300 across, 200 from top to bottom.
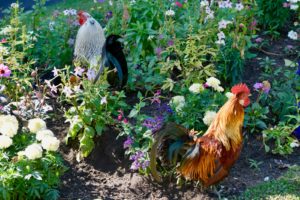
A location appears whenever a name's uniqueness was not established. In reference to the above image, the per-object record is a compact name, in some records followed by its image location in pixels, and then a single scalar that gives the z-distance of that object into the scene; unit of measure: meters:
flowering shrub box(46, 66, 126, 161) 5.36
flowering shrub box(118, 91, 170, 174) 5.14
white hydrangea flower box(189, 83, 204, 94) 5.53
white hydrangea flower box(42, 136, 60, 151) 4.73
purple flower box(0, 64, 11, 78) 5.38
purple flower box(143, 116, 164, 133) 5.25
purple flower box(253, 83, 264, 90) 5.80
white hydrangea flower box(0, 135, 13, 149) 4.73
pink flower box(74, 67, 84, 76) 5.39
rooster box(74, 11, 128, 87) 5.75
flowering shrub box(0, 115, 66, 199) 4.62
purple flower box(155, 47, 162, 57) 6.27
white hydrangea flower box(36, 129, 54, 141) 4.82
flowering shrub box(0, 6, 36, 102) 5.64
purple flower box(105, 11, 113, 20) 7.38
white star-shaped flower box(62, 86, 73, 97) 5.29
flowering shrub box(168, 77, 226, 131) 5.45
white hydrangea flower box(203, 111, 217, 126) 5.20
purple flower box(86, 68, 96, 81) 5.57
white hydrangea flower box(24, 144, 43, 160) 4.62
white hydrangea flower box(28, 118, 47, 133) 4.92
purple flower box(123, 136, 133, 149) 5.21
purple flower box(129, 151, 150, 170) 5.09
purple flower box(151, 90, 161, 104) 5.52
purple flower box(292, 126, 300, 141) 5.58
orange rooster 4.82
